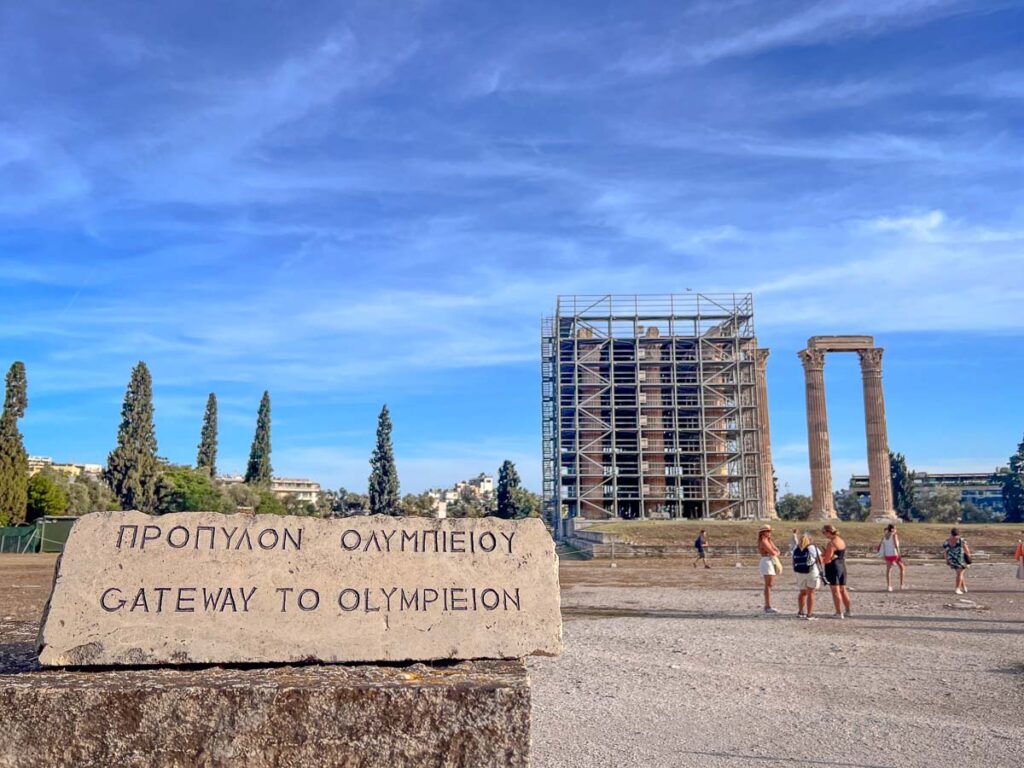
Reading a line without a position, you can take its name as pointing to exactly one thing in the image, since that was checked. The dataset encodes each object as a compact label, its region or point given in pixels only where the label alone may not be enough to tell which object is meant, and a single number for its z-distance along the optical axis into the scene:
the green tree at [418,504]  79.88
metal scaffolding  66.38
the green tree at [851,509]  83.25
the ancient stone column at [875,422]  55.72
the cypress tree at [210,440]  87.75
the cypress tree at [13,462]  54.44
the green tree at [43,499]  58.06
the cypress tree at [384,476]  75.75
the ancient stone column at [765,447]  64.00
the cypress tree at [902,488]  85.75
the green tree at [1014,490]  82.62
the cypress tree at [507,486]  78.88
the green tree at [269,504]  68.94
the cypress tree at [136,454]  68.38
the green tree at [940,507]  82.94
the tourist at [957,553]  16.84
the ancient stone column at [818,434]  54.81
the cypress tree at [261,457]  85.88
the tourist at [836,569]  13.66
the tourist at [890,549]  17.88
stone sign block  4.12
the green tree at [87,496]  61.75
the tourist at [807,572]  13.64
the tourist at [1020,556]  16.37
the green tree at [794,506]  81.32
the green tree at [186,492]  68.06
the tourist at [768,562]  14.77
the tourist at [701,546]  29.33
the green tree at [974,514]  88.56
